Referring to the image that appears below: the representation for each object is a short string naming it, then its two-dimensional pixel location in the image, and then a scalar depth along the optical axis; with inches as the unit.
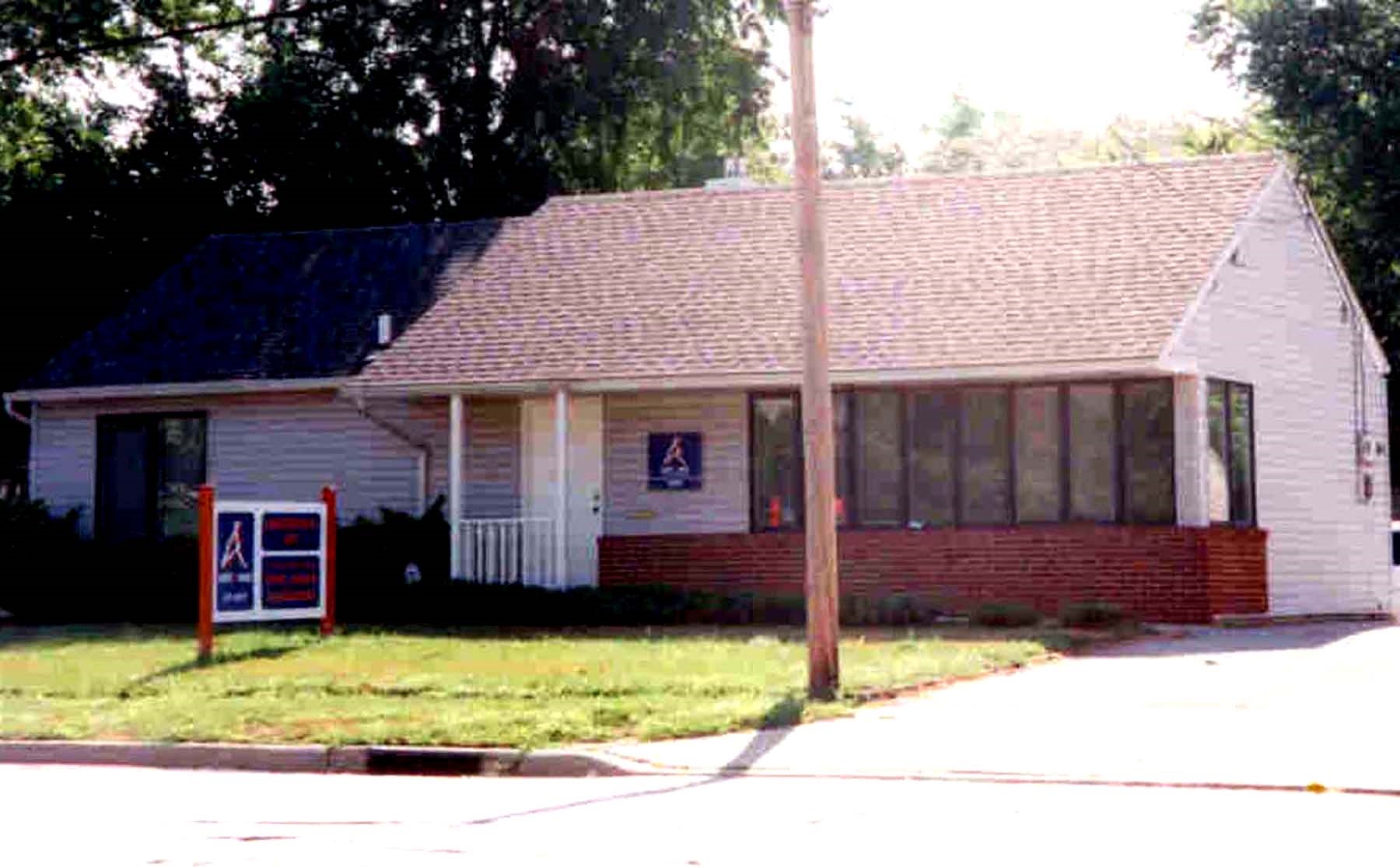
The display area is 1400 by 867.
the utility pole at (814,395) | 658.2
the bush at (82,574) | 1142.3
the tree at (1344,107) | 1505.9
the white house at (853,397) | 1022.4
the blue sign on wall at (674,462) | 1109.7
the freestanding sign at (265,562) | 858.8
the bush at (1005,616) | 951.6
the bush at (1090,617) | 944.3
